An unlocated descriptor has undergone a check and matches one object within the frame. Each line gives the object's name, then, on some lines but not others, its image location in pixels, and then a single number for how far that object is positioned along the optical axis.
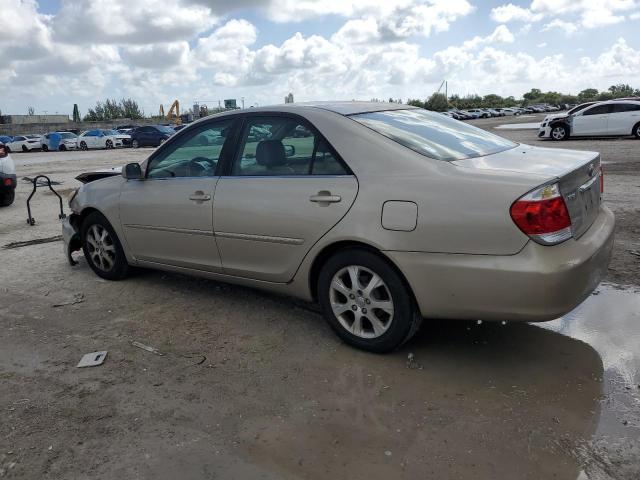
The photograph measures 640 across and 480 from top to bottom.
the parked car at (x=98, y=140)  37.59
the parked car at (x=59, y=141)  38.28
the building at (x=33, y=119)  69.19
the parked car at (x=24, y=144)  39.78
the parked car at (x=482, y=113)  79.41
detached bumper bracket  8.61
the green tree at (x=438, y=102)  103.86
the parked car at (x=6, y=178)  10.14
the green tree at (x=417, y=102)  104.38
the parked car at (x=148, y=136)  35.59
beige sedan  3.04
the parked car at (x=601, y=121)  20.45
